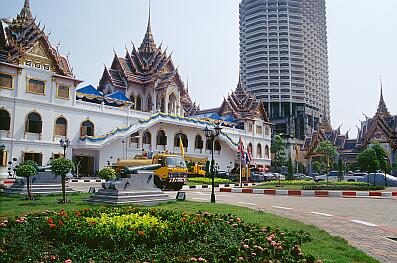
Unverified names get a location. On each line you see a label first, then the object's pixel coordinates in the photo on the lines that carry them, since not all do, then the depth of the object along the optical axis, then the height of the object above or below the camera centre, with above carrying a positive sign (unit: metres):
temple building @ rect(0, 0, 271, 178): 30.94 +5.72
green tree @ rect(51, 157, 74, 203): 12.77 +0.04
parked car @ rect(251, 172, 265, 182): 38.38 -0.79
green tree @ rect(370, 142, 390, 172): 34.34 +1.42
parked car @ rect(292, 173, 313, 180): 44.02 -0.86
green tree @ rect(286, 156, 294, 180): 36.03 -0.22
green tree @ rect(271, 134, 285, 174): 64.12 +3.14
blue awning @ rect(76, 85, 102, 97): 39.59 +8.45
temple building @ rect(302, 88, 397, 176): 58.62 +5.77
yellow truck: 21.80 -0.18
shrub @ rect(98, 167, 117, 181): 16.17 -0.24
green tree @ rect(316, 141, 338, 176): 56.25 +2.95
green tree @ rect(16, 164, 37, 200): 13.41 -0.12
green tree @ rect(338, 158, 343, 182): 35.22 -0.18
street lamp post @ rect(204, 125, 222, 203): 17.67 +1.83
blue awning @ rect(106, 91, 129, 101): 41.81 +8.30
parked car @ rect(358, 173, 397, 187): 33.59 -0.79
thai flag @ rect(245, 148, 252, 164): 31.00 +0.96
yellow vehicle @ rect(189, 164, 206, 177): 36.12 -0.19
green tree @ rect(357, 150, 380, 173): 31.52 +0.80
